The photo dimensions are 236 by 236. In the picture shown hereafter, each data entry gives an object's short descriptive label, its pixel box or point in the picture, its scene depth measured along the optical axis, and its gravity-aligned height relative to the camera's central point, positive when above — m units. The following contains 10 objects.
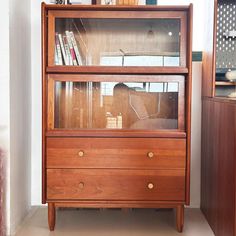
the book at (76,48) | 2.22 +0.32
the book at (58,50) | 2.19 +0.30
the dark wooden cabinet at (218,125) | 1.82 -0.11
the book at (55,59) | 2.18 +0.25
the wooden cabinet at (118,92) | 2.15 -0.01
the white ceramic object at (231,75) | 2.26 +0.17
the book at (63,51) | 2.20 +0.29
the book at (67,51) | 2.20 +0.30
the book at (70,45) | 2.22 +0.33
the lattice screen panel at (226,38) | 2.32 +0.40
